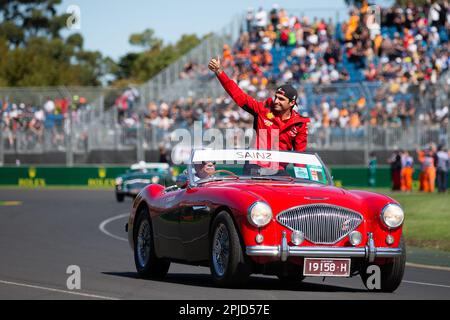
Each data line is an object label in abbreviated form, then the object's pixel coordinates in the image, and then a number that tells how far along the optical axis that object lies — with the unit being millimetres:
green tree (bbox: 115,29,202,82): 104562
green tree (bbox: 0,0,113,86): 75000
